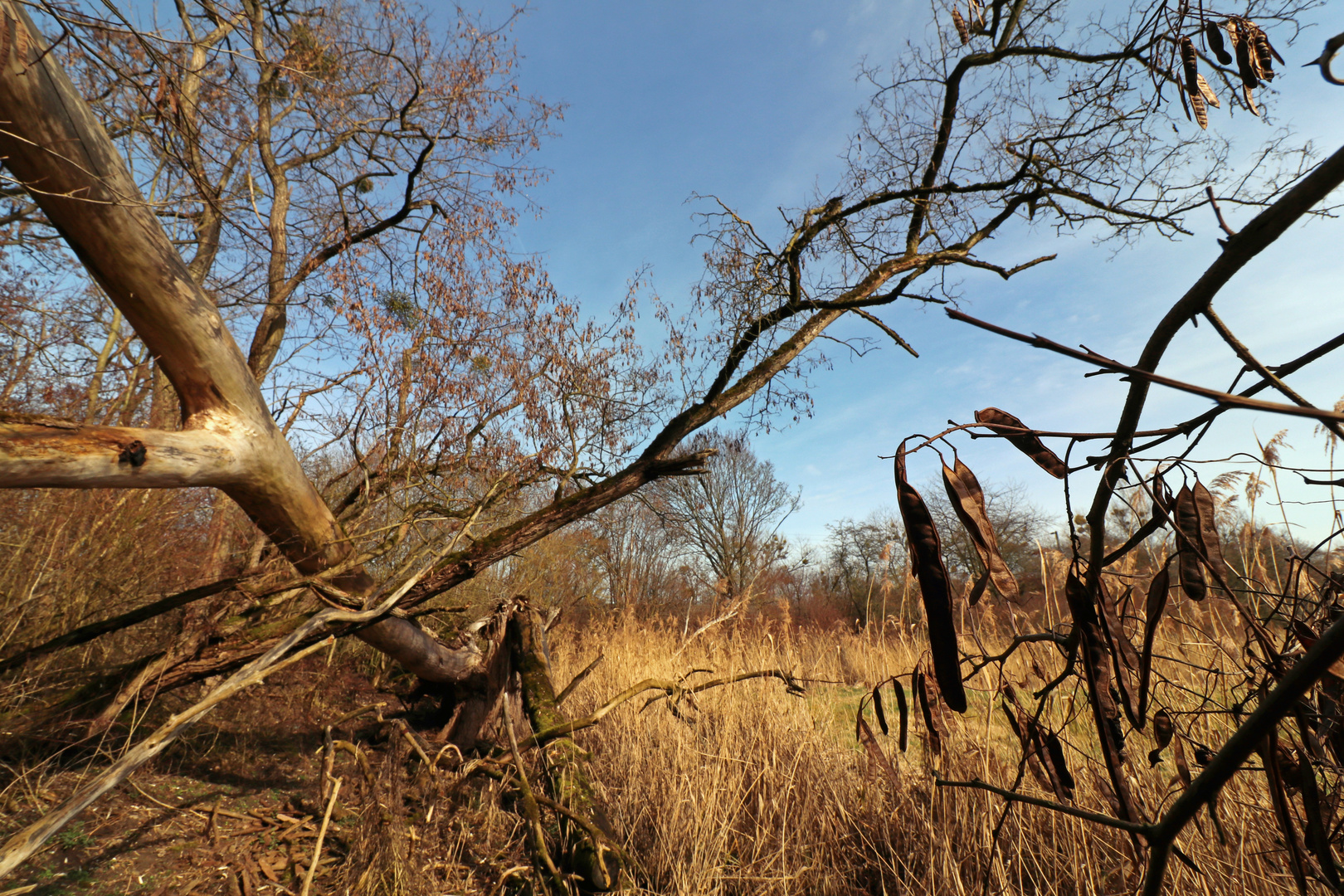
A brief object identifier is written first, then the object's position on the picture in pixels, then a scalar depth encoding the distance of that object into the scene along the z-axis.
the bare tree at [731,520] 20.06
